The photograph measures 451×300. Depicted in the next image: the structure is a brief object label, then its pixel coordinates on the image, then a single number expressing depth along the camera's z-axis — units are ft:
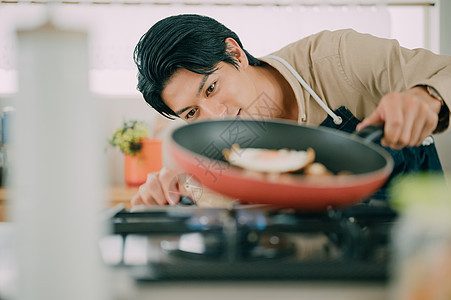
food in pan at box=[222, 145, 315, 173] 1.85
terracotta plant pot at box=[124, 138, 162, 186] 6.59
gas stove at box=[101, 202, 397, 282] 1.19
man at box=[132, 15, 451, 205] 3.14
